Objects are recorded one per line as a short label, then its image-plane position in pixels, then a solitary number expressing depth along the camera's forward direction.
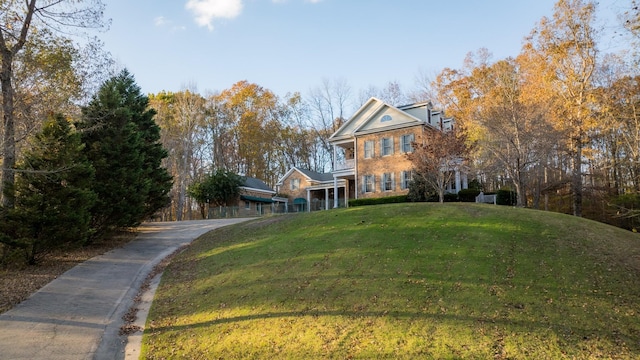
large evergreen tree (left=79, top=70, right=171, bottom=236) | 17.84
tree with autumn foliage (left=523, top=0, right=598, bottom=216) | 25.92
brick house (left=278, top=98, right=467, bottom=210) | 28.50
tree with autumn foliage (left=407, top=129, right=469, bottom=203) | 20.84
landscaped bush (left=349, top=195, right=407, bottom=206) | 26.22
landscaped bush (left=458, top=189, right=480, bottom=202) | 24.89
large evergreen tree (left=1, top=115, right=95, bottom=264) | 12.95
